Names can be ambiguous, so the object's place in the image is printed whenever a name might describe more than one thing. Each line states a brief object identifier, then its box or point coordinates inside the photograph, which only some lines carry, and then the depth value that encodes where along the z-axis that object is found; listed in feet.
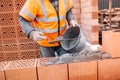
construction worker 4.46
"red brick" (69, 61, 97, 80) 3.14
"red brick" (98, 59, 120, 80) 3.20
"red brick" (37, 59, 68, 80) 3.10
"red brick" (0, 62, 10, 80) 3.04
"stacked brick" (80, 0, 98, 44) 9.39
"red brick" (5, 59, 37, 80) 3.04
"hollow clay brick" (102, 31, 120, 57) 3.23
